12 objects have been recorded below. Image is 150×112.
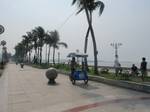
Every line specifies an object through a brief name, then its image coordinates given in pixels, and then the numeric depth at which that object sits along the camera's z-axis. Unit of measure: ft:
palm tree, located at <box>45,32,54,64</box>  107.20
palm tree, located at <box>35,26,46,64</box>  111.30
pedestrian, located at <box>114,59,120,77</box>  32.61
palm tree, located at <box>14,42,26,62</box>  198.76
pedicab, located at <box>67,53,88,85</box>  24.85
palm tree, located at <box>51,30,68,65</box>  107.54
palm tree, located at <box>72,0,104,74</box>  38.15
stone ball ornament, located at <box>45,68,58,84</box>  26.74
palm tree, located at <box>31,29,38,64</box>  119.08
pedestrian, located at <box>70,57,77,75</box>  26.09
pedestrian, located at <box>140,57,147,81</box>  26.65
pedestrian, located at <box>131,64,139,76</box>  31.47
